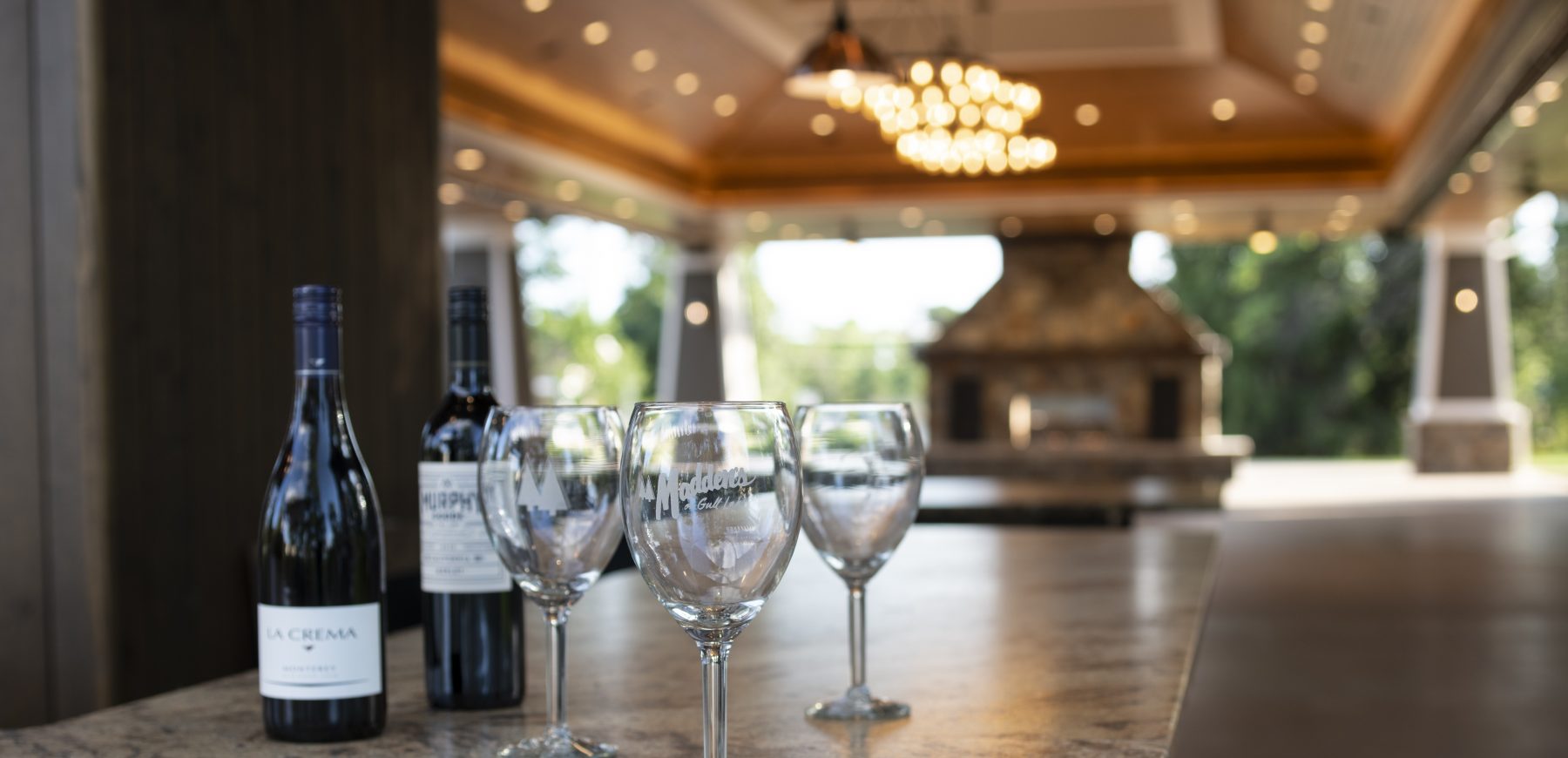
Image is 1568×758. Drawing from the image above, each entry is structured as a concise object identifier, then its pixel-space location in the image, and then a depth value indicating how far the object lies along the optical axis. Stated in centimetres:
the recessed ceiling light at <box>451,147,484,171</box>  971
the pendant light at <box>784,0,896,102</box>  553
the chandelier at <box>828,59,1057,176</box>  699
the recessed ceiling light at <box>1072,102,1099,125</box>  1207
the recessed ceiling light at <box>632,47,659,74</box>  1010
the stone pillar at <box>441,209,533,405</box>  1362
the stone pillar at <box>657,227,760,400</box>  1559
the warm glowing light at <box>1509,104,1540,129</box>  779
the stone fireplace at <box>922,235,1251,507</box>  1426
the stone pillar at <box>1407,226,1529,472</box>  1463
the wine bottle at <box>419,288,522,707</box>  103
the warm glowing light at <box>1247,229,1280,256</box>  1461
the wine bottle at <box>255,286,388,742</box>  96
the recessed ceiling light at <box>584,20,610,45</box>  931
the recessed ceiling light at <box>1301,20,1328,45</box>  958
